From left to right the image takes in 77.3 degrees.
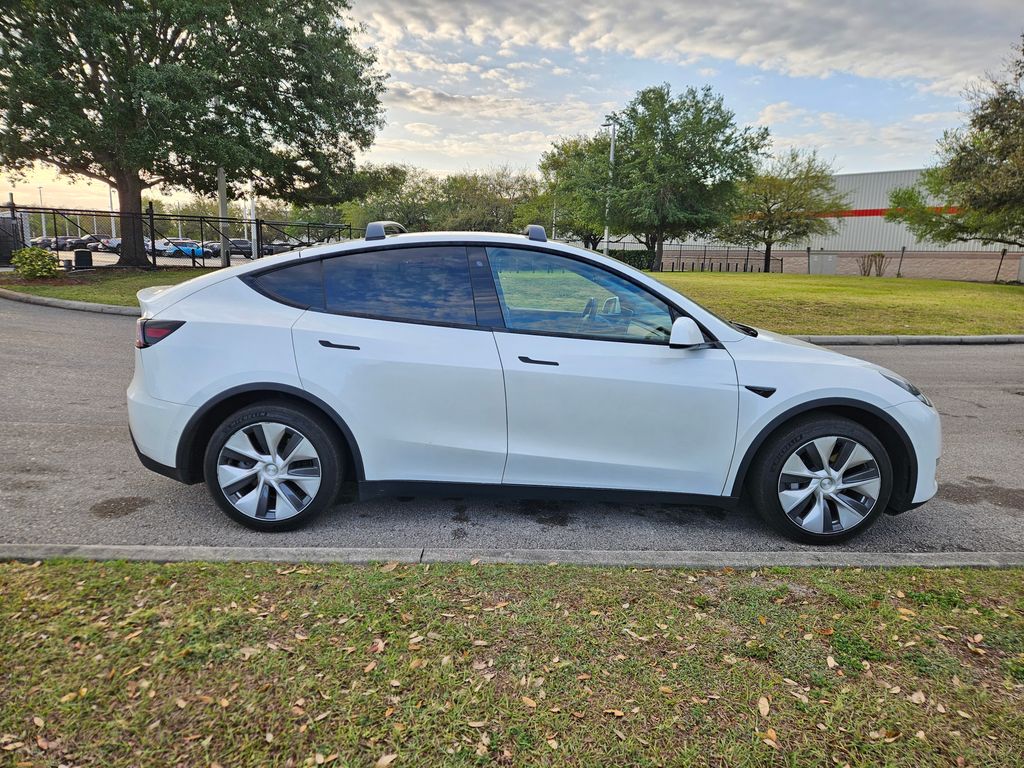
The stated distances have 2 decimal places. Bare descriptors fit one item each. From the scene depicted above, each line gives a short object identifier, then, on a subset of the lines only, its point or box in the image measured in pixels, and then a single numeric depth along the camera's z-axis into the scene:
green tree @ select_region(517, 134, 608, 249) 38.00
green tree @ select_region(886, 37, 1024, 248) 25.69
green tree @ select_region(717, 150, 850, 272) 46.41
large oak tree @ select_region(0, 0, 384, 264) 16.22
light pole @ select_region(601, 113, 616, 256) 36.56
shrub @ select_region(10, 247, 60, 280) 16.72
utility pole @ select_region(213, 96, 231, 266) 19.47
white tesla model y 3.48
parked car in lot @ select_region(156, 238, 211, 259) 45.55
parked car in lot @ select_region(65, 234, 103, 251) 41.39
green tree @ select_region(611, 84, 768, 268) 35.16
